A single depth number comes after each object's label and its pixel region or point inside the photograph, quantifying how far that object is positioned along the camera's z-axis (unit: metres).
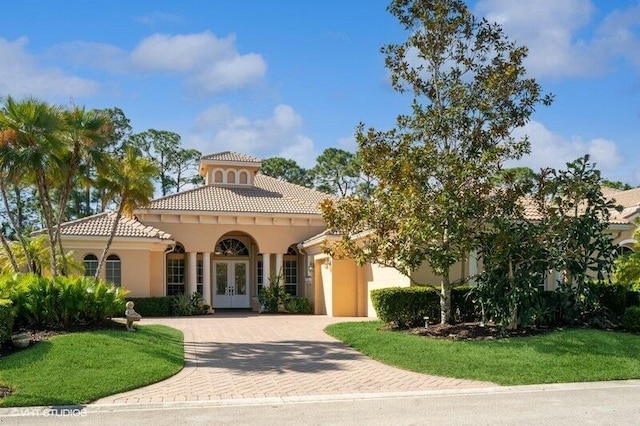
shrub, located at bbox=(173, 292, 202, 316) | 23.94
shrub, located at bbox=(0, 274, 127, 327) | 14.02
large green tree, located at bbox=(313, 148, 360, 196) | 55.64
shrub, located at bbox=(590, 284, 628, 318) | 16.56
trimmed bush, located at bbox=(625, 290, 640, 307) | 17.16
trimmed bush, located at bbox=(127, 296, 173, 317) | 23.12
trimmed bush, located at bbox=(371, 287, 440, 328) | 16.64
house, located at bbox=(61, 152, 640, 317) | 22.48
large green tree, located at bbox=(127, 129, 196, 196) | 52.56
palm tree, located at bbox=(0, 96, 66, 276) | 15.17
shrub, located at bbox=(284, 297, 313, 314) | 25.27
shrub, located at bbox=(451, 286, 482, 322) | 16.69
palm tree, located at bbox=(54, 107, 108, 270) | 16.39
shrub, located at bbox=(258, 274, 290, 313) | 25.67
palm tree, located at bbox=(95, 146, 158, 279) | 19.56
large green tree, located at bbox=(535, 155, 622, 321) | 14.52
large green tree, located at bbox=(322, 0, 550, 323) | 14.29
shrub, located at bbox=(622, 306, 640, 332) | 14.37
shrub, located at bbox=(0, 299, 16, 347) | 11.64
